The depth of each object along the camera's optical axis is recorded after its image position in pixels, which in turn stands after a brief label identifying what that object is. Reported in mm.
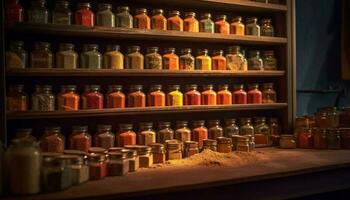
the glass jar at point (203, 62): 2383
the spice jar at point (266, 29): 2615
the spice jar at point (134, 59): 2174
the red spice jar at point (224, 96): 2443
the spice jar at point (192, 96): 2354
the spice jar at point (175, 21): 2295
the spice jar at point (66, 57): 2004
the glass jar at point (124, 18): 2137
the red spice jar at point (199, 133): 2379
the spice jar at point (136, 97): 2193
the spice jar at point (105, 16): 2102
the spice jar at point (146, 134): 2217
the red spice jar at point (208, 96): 2395
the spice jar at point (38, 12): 1932
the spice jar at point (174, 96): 2299
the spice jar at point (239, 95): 2496
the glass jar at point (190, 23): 2338
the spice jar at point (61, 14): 1993
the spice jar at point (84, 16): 2061
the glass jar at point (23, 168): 1485
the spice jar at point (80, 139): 2041
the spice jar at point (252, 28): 2547
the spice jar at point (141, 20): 2197
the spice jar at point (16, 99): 1884
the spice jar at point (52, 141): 1971
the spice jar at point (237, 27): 2496
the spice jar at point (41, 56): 1952
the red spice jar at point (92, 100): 2078
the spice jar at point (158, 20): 2244
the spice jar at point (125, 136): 2180
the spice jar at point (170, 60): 2279
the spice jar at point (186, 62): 2322
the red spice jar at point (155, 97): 2246
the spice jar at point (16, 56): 1871
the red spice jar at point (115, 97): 2135
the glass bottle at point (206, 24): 2381
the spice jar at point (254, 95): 2539
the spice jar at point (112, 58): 2117
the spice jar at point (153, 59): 2223
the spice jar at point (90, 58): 2061
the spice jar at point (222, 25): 2455
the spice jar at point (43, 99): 1952
